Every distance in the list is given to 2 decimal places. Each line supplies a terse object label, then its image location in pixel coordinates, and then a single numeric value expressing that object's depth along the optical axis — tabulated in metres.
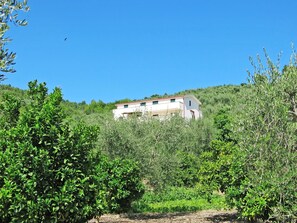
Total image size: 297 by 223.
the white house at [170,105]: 77.92
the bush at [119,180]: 19.72
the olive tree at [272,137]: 9.62
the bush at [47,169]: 9.31
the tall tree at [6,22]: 7.80
